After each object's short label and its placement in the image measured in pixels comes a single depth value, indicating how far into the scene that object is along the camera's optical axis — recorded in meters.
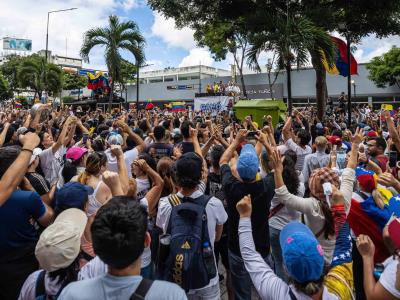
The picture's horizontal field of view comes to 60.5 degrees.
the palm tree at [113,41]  15.92
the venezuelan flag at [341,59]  14.75
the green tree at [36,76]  26.05
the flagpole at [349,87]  11.62
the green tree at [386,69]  28.09
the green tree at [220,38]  17.40
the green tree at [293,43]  11.32
